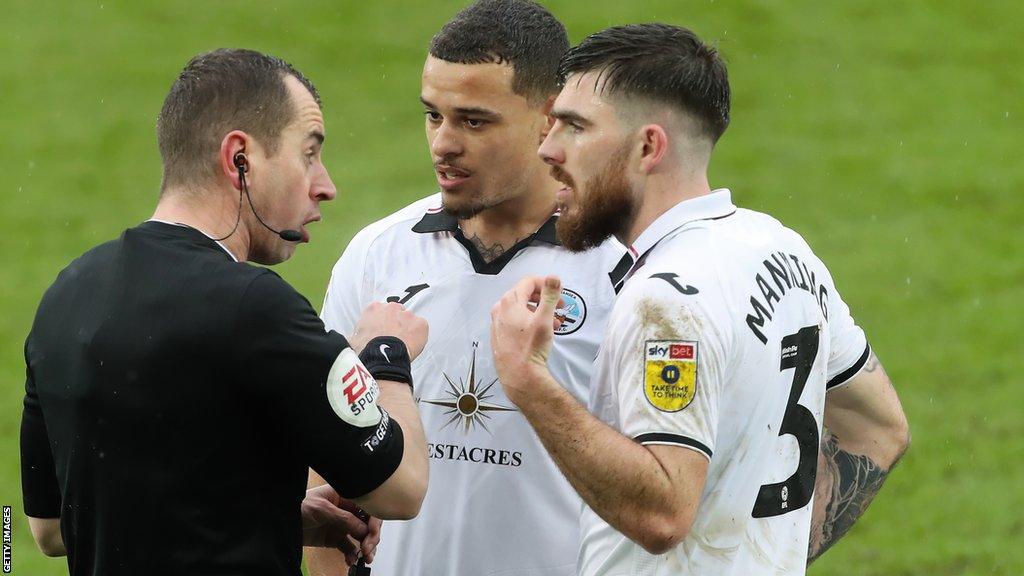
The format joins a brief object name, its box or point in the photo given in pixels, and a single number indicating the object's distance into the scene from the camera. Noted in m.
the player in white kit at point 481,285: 8.86
